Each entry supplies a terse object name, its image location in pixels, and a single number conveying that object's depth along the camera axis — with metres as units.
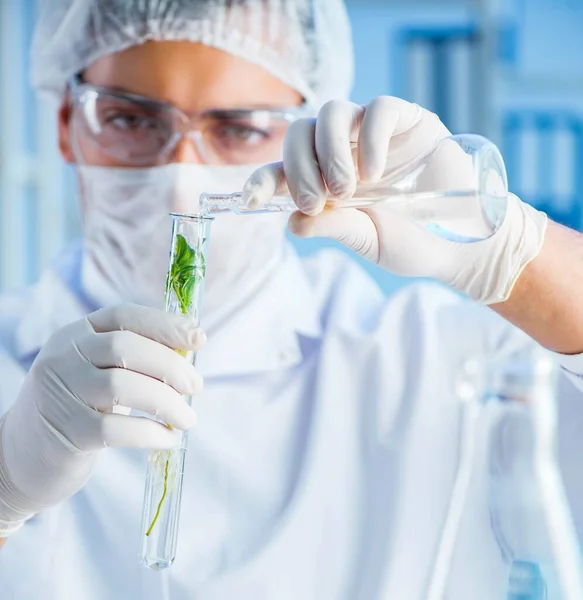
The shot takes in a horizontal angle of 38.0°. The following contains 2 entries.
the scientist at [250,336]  1.03
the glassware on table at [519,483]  0.98
